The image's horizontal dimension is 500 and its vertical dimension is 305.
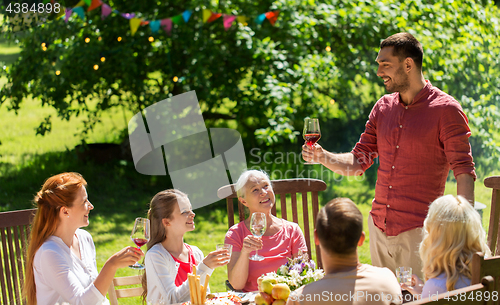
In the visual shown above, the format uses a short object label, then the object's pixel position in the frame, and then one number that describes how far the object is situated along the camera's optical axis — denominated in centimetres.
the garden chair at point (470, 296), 159
